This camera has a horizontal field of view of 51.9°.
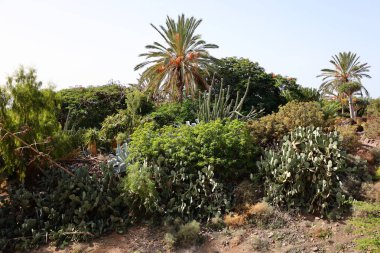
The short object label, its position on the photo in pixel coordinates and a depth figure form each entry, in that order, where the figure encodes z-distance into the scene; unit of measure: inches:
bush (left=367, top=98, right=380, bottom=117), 907.6
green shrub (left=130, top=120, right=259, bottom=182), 327.9
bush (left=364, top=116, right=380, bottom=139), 412.9
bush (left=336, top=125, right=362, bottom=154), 348.8
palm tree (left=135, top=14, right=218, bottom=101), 611.8
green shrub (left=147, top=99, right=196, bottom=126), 523.8
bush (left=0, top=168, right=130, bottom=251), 295.1
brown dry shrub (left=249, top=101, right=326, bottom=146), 375.6
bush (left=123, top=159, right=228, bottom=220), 303.7
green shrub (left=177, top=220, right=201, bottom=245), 281.9
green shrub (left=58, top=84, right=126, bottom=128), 625.6
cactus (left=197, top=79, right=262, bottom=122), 434.9
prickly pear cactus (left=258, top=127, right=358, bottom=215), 299.7
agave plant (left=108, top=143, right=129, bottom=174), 347.0
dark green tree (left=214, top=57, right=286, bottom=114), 589.3
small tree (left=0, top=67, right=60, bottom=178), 327.6
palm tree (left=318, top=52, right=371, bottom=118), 1248.8
